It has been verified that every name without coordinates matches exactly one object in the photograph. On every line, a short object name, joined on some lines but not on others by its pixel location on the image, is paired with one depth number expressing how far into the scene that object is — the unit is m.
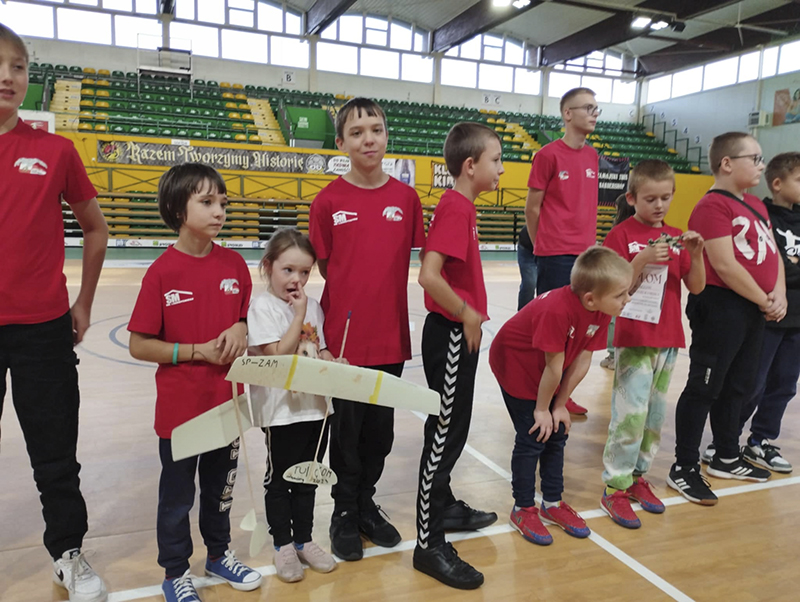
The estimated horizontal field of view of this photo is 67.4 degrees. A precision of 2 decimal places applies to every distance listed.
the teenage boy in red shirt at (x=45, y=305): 1.58
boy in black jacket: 2.72
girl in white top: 1.77
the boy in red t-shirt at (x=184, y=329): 1.67
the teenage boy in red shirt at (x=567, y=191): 2.94
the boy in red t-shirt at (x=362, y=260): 1.92
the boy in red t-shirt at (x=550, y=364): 1.98
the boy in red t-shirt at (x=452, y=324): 1.80
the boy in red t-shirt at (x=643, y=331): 2.29
